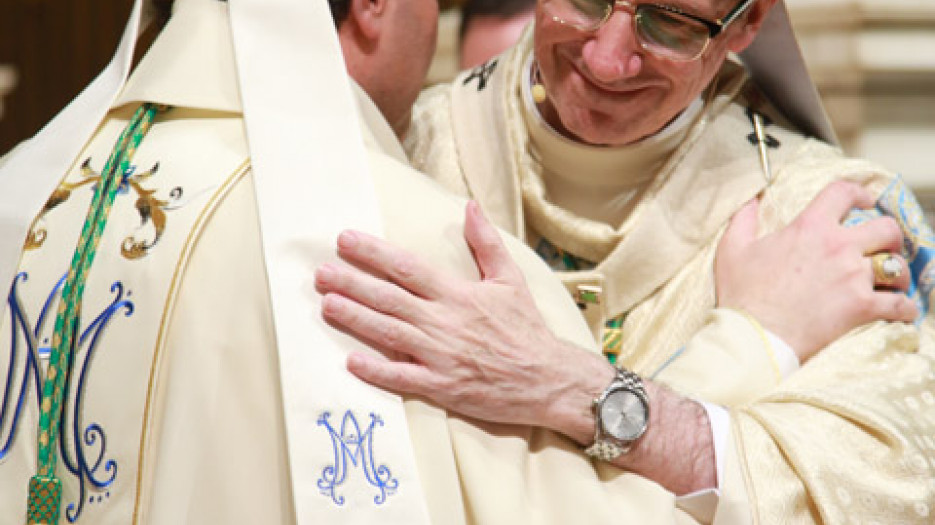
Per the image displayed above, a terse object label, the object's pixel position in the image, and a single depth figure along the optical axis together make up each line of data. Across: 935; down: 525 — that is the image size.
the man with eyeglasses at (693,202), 5.06
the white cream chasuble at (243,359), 4.09
